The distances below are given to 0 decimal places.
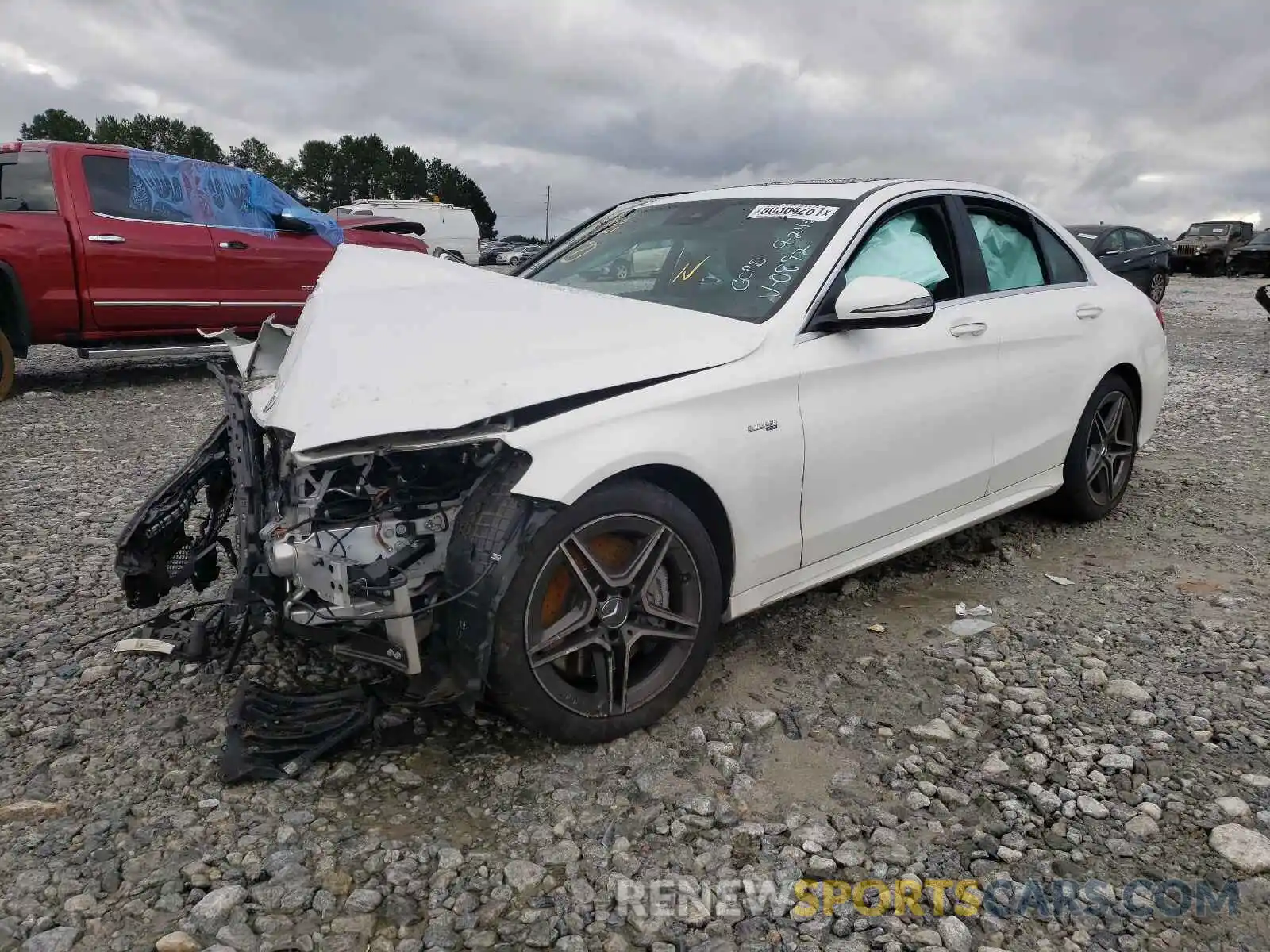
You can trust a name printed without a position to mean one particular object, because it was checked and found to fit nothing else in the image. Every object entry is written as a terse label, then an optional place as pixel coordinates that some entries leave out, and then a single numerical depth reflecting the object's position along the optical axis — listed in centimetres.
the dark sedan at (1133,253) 1616
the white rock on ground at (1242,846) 220
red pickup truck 720
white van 2566
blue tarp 785
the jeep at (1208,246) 2917
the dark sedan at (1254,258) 2770
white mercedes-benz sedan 239
